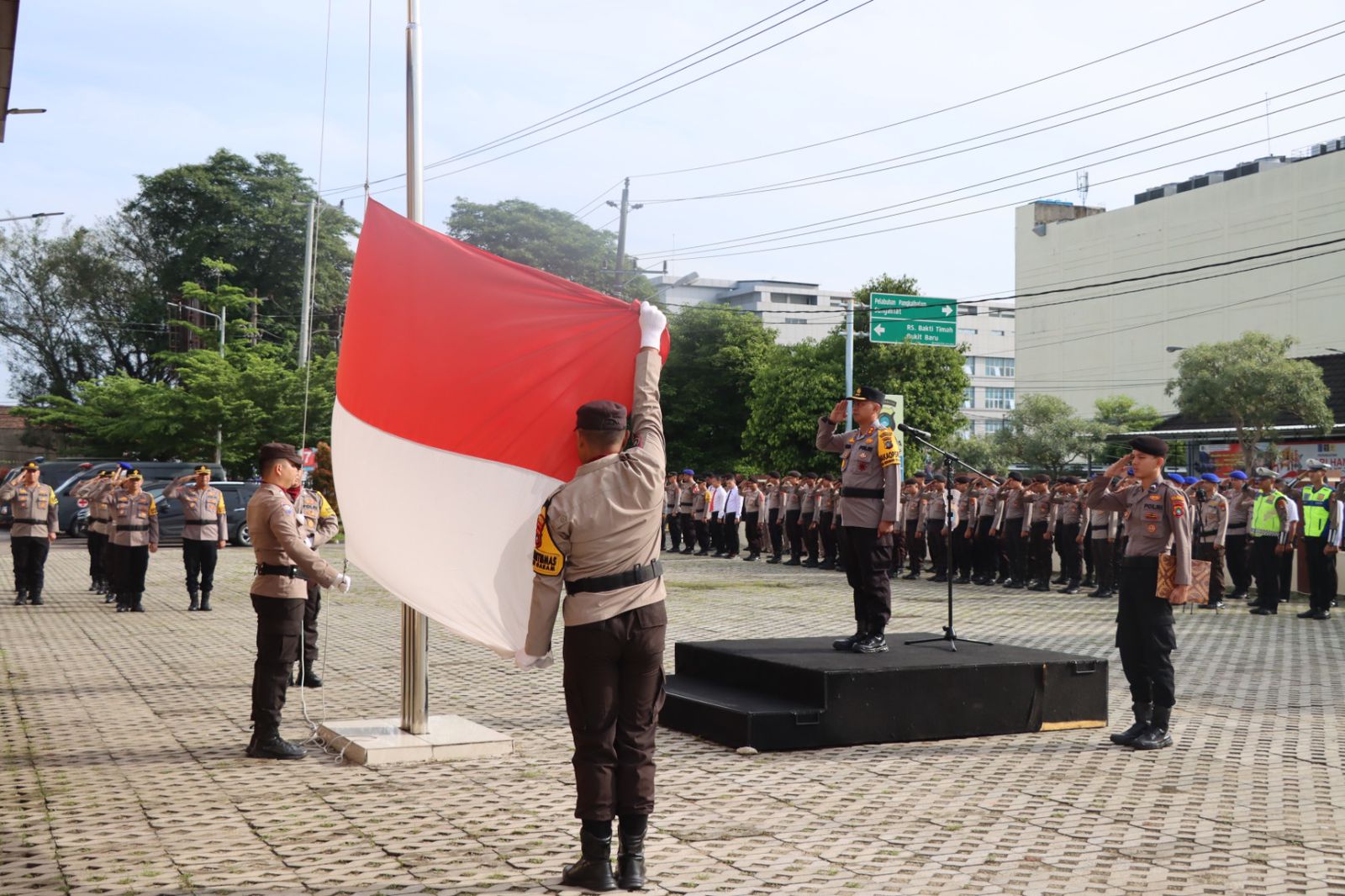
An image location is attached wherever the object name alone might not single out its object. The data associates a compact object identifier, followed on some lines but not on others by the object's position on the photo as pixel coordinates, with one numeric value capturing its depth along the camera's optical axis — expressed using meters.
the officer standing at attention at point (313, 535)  10.99
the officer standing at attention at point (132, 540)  17.50
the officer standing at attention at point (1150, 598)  8.54
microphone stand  9.72
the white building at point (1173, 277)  61.56
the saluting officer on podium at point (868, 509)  9.50
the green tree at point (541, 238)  58.25
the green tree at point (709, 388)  50.66
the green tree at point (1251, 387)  39.75
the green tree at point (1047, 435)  51.44
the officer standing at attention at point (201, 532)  17.53
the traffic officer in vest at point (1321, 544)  17.92
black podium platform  8.42
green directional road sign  29.72
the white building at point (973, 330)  108.94
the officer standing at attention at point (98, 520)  19.41
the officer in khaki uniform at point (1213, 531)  18.80
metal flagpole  8.28
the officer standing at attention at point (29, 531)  18.20
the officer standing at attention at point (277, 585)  8.03
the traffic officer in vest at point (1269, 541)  18.45
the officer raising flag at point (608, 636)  5.36
